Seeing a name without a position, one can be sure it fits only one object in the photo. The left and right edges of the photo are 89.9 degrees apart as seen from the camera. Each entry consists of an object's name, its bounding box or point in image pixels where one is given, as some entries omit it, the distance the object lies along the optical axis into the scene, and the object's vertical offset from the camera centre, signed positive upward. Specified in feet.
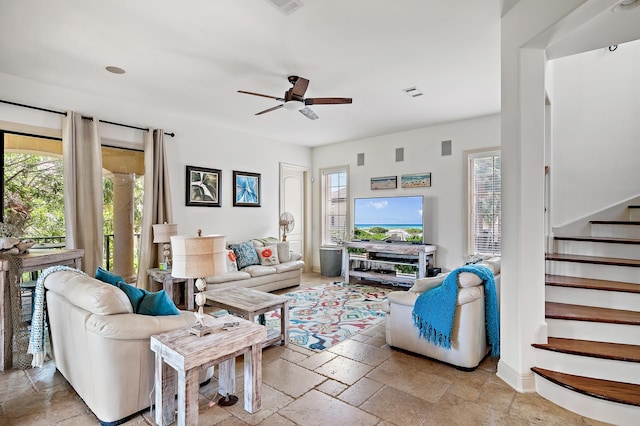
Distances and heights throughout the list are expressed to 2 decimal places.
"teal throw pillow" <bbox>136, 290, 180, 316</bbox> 7.39 -2.14
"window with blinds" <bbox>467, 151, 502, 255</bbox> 16.79 +0.53
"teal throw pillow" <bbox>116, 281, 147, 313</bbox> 7.37 -1.89
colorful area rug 11.41 -4.37
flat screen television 18.37 -0.34
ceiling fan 11.35 +4.14
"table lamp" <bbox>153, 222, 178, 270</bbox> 14.61 -1.07
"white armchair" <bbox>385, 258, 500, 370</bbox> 8.86 -3.33
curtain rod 12.03 +4.14
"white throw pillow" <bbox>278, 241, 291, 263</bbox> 19.51 -2.44
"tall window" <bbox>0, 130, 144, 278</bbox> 12.32 +0.78
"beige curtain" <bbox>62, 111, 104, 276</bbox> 12.87 +1.09
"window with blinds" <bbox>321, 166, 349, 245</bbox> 22.94 +0.57
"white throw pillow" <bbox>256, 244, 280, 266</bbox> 18.36 -2.46
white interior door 22.82 +1.04
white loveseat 6.36 -2.72
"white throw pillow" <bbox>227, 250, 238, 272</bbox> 16.58 -2.57
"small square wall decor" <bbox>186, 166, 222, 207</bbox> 17.29 +1.49
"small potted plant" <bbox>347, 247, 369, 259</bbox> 19.51 -2.44
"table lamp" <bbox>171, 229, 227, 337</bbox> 6.58 -0.94
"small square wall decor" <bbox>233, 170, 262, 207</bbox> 19.53 +1.50
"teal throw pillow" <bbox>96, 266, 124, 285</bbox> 8.20 -1.65
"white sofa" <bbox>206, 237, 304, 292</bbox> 15.39 -3.19
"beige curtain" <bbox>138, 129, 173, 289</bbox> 15.10 +0.76
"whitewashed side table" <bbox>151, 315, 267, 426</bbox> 5.85 -2.91
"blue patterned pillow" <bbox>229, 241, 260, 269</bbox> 17.53 -2.29
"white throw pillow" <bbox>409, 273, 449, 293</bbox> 9.82 -2.22
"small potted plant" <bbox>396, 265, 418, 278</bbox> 17.69 -3.28
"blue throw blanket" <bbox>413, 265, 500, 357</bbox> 8.88 -2.80
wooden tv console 17.58 -2.78
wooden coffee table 9.81 -2.89
